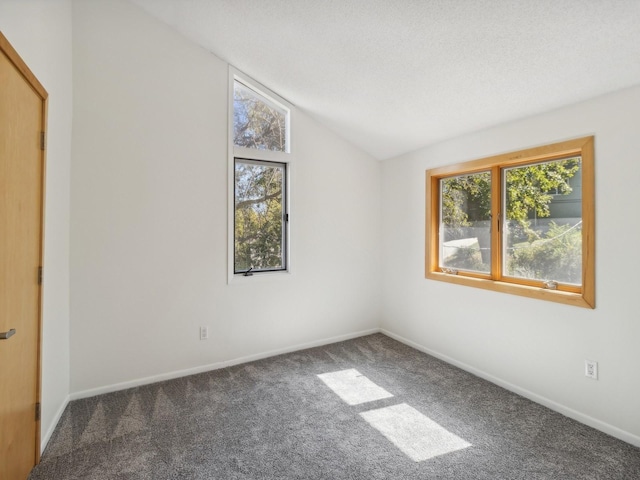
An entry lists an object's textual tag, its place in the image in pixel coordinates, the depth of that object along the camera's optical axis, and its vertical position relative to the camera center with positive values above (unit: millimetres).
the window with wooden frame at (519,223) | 2387 +183
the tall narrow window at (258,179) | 3381 +660
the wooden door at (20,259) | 1482 -88
